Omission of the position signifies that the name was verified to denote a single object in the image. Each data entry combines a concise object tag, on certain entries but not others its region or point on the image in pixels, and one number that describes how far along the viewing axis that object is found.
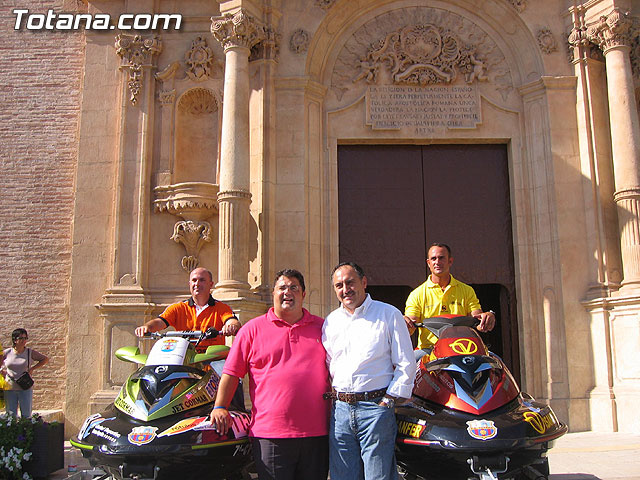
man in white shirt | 3.86
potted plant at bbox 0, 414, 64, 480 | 6.17
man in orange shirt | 5.41
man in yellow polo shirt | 5.61
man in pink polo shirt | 3.88
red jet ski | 4.20
